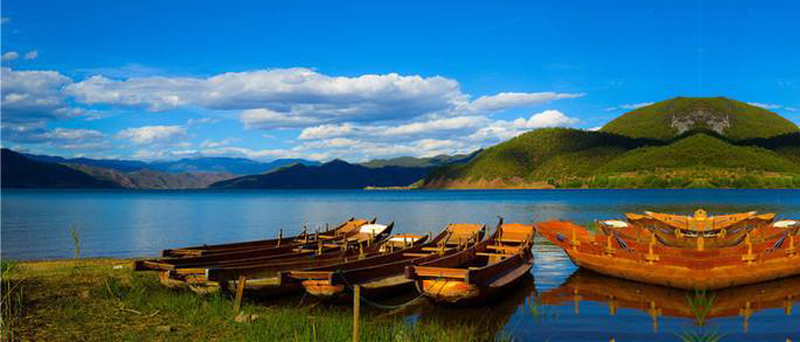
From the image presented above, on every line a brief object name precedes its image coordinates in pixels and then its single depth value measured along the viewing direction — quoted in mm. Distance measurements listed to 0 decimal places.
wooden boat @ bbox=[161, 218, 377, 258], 20984
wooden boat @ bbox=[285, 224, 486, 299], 16453
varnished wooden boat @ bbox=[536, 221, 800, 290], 18359
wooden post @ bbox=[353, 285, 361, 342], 10631
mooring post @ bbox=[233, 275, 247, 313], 15027
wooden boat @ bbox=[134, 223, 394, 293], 17156
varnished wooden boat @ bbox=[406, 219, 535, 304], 16203
